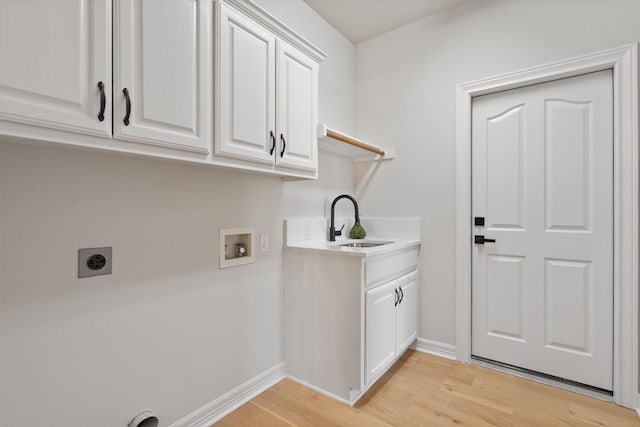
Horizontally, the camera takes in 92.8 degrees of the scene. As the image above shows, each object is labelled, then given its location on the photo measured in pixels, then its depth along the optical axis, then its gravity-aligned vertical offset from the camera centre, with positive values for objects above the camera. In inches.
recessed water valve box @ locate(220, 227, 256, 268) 67.3 -7.9
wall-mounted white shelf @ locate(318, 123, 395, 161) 80.3 +20.5
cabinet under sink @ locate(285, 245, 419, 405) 69.0 -26.2
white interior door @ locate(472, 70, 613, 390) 74.0 -3.8
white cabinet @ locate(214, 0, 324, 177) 53.5 +24.3
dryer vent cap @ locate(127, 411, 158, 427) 51.7 -35.7
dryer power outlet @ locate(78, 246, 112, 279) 46.5 -7.8
